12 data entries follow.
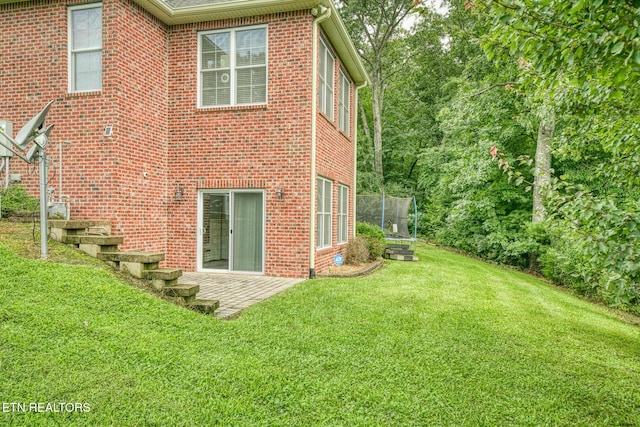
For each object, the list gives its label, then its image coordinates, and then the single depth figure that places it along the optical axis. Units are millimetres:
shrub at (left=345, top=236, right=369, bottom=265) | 10767
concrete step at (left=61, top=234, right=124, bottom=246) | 5961
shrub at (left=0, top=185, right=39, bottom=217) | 7383
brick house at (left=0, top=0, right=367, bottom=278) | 7777
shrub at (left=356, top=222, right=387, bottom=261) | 11969
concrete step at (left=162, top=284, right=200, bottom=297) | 5297
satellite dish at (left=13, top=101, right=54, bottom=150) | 5645
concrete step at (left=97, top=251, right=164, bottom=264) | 5516
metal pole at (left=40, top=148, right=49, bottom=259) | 5272
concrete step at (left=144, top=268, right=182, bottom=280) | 5402
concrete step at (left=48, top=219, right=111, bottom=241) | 6219
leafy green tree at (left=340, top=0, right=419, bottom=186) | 22891
